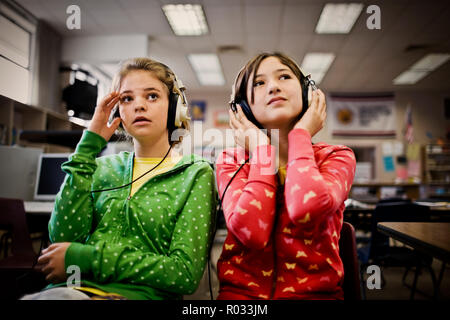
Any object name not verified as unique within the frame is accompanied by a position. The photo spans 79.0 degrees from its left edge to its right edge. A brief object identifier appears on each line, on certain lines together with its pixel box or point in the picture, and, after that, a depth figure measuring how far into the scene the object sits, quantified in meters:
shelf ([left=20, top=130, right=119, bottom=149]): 2.08
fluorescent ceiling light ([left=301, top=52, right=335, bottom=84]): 4.85
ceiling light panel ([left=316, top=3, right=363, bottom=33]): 3.40
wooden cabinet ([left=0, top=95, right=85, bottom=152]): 0.85
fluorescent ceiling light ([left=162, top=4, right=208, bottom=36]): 3.42
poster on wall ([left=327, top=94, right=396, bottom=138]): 6.69
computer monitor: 2.07
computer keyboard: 1.61
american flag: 6.24
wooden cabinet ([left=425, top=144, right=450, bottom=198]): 6.45
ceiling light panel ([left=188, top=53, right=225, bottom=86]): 4.92
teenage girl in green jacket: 0.67
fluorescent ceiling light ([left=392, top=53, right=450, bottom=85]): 4.71
